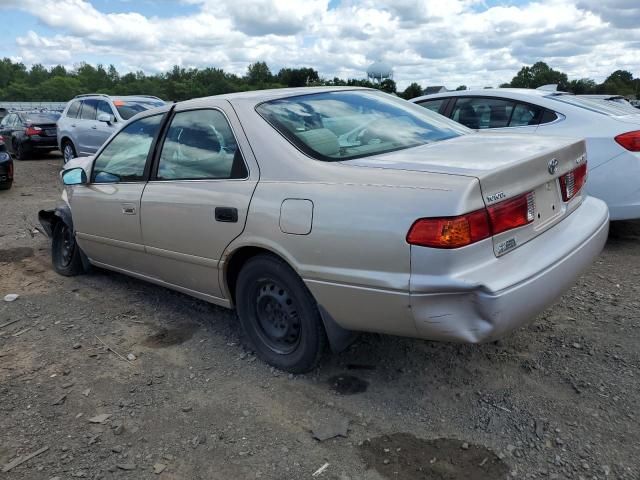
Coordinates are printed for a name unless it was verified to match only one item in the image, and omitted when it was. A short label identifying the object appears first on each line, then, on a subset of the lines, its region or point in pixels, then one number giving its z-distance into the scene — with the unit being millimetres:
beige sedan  2400
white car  4957
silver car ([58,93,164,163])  11281
